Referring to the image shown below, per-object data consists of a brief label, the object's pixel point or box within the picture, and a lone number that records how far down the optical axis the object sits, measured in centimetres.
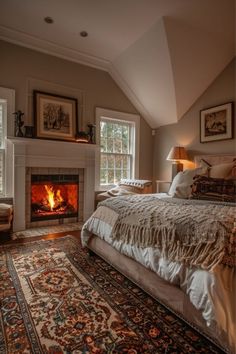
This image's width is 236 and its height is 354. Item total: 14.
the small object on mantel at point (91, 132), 436
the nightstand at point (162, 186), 490
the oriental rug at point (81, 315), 128
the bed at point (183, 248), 119
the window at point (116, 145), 470
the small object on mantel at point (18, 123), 359
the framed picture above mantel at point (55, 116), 388
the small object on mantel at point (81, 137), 415
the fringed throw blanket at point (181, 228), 125
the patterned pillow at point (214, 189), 233
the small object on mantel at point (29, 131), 370
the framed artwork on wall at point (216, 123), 373
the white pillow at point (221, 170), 293
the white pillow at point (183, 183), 270
